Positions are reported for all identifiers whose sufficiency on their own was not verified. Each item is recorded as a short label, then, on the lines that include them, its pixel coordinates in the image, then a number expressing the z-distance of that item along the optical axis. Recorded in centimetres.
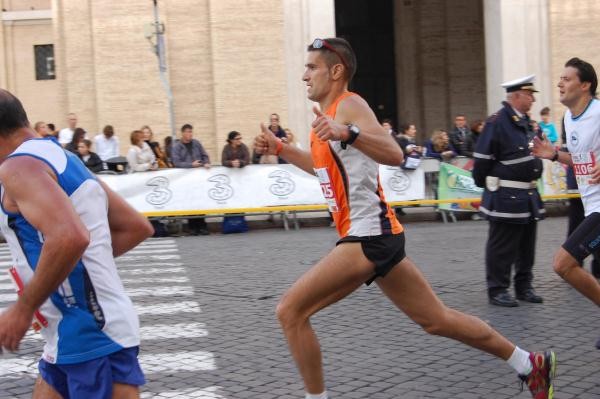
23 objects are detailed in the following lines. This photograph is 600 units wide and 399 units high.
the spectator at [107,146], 1854
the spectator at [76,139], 1656
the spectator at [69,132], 1860
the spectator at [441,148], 1803
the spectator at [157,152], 1769
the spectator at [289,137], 1808
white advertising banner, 1703
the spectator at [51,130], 1768
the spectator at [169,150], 1793
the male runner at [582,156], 636
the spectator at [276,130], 1789
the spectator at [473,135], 1827
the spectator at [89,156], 1658
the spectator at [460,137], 1831
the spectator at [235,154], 1730
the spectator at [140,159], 1722
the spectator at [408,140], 1775
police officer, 826
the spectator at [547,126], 1928
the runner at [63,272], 315
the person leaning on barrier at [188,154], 1736
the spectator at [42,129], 1663
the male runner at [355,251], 482
